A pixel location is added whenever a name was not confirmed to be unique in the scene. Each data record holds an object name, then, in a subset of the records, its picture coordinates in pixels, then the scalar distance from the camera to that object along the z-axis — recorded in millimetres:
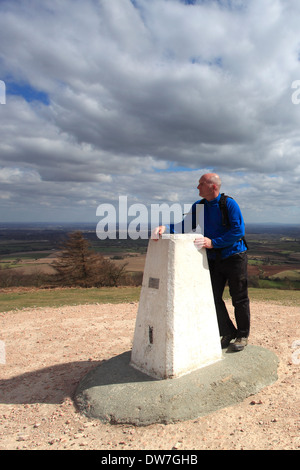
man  4414
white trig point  4102
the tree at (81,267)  18422
